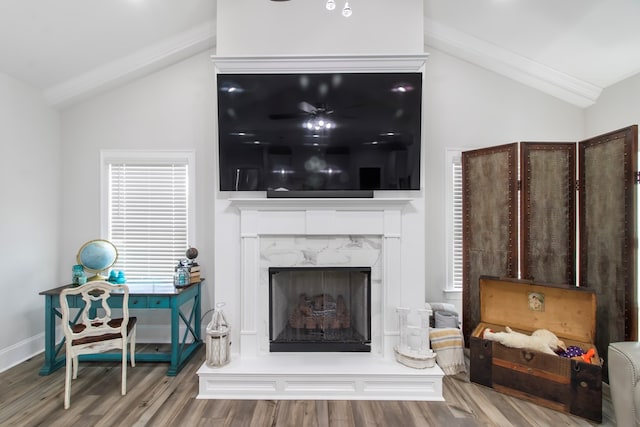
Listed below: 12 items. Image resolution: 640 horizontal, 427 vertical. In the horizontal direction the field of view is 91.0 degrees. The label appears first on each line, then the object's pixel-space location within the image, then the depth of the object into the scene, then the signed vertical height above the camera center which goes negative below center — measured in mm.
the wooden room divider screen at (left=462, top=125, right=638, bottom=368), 2420 -46
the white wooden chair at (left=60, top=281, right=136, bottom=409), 2381 -909
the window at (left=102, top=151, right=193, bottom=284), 3549 +22
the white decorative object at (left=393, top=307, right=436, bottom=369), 2684 -1042
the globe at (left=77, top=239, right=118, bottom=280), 3146 -397
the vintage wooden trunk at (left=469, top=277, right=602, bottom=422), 2225 -1056
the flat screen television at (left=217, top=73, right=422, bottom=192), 2764 +792
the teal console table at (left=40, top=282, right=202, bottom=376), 2855 -904
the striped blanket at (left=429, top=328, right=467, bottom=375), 2848 -1232
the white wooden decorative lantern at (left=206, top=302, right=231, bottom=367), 2590 -1059
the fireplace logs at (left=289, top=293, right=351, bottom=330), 2883 -896
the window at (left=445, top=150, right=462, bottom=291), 3502 -97
